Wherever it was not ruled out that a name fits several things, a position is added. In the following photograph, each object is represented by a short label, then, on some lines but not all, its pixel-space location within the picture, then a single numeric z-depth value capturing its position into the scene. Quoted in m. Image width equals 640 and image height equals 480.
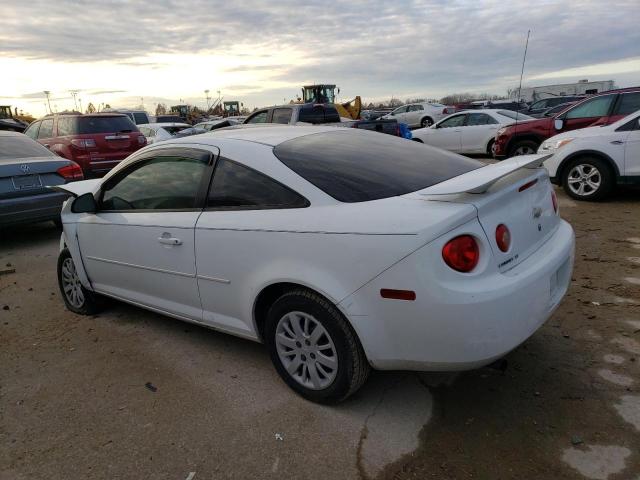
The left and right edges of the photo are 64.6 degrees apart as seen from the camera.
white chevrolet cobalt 2.37
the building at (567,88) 42.25
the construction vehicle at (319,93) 28.39
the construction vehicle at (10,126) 16.91
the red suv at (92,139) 10.09
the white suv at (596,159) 7.33
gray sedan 6.50
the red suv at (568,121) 9.08
